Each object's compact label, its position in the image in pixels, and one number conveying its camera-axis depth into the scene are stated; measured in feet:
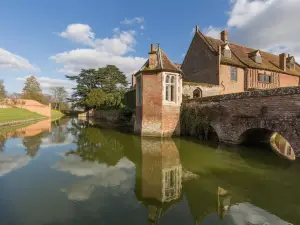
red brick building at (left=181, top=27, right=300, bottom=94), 72.54
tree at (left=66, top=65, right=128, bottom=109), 183.83
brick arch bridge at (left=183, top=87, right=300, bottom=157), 27.14
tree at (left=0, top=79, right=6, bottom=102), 176.60
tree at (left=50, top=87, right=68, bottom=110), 268.00
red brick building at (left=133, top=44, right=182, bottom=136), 47.85
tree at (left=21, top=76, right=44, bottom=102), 232.53
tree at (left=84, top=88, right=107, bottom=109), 149.59
